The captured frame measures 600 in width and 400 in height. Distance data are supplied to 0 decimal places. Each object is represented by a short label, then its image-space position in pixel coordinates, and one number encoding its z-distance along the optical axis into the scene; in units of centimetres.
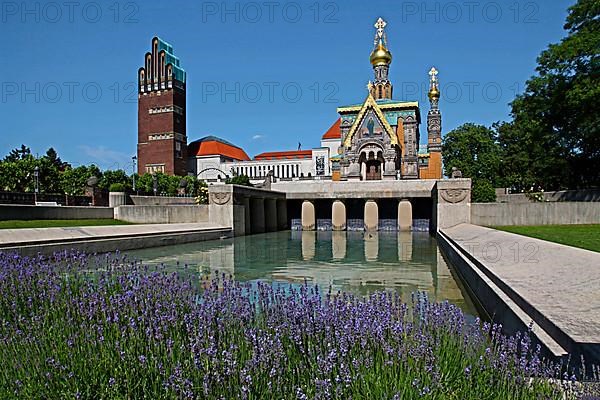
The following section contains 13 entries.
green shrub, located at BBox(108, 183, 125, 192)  3229
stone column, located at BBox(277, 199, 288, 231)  3478
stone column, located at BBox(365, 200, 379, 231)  3222
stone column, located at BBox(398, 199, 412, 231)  3184
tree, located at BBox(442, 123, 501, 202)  6475
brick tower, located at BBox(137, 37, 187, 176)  8575
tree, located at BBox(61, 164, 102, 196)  5409
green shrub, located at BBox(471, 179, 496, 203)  3067
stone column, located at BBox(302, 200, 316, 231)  3431
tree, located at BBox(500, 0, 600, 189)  2644
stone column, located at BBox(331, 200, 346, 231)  3316
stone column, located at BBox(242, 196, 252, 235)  2696
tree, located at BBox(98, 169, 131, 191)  5341
